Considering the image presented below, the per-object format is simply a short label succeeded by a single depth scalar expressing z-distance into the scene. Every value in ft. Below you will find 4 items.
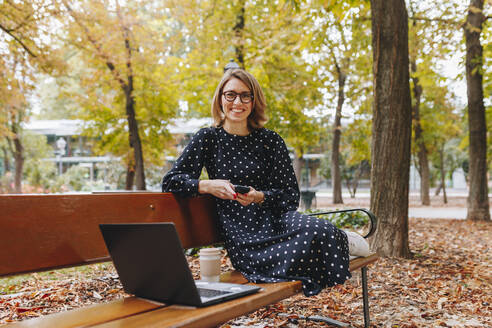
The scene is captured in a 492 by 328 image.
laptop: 5.57
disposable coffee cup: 7.89
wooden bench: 5.57
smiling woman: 8.11
